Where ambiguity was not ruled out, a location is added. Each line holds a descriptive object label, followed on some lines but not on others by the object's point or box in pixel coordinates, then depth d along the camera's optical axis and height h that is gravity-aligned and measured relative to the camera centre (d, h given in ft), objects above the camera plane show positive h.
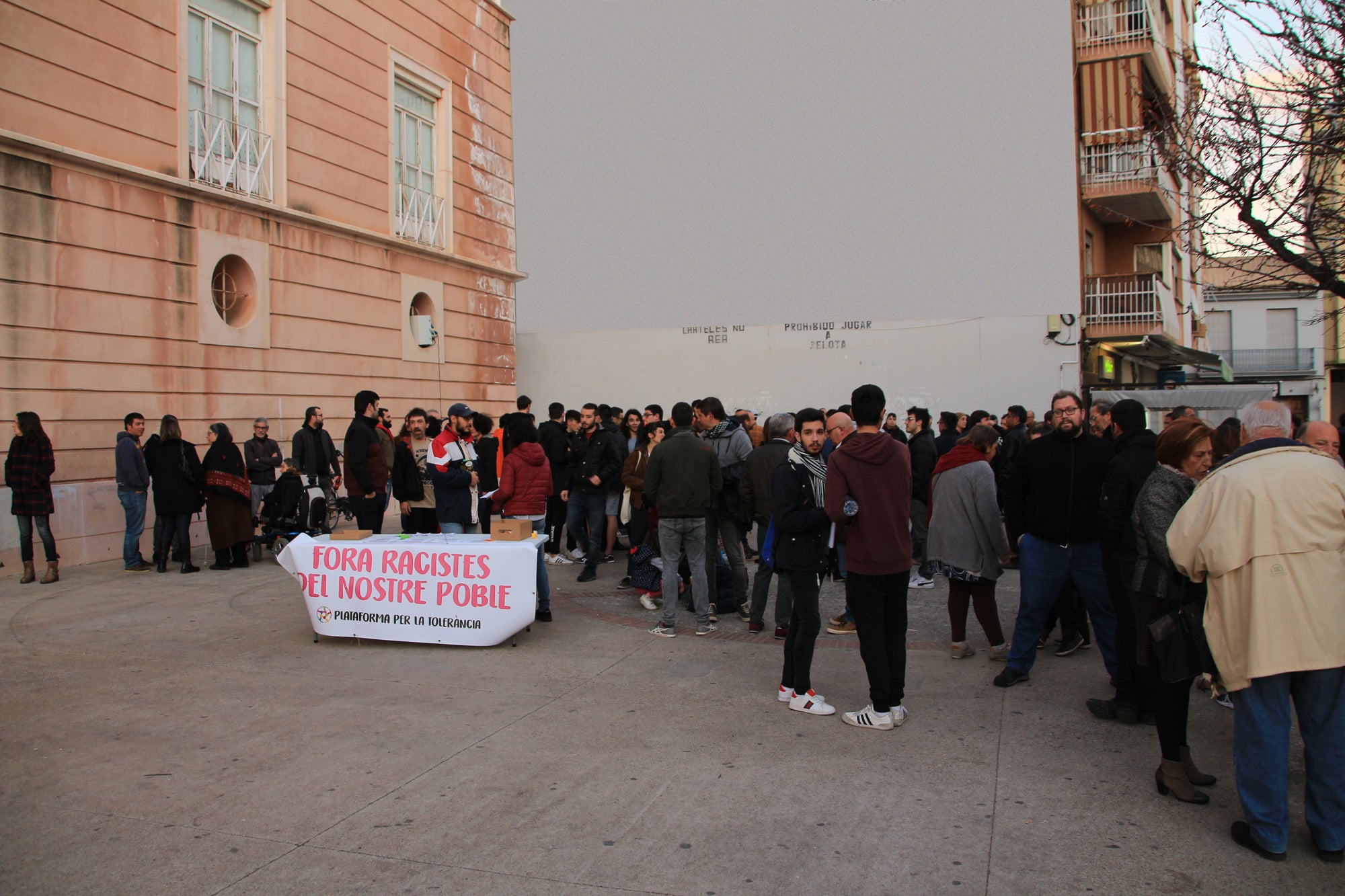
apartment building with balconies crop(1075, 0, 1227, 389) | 77.71 +22.02
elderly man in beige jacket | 12.49 -2.32
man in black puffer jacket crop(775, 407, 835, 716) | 19.34 -2.25
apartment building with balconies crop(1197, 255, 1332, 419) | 155.84 +16.13
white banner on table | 24.47 -3.46
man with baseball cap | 30.45 -0.94
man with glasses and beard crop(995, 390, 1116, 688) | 20.04 -1.68
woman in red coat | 29.40 -0.85
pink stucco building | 37.27 +11.44
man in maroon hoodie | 18.08 -1.79
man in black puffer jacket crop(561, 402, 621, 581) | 35.70 -1.25
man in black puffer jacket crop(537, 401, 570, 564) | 38.34 -0.28
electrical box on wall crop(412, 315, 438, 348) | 59.52 +7.51
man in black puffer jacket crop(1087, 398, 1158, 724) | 18.79 -2.16
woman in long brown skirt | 37.04 -1.62
